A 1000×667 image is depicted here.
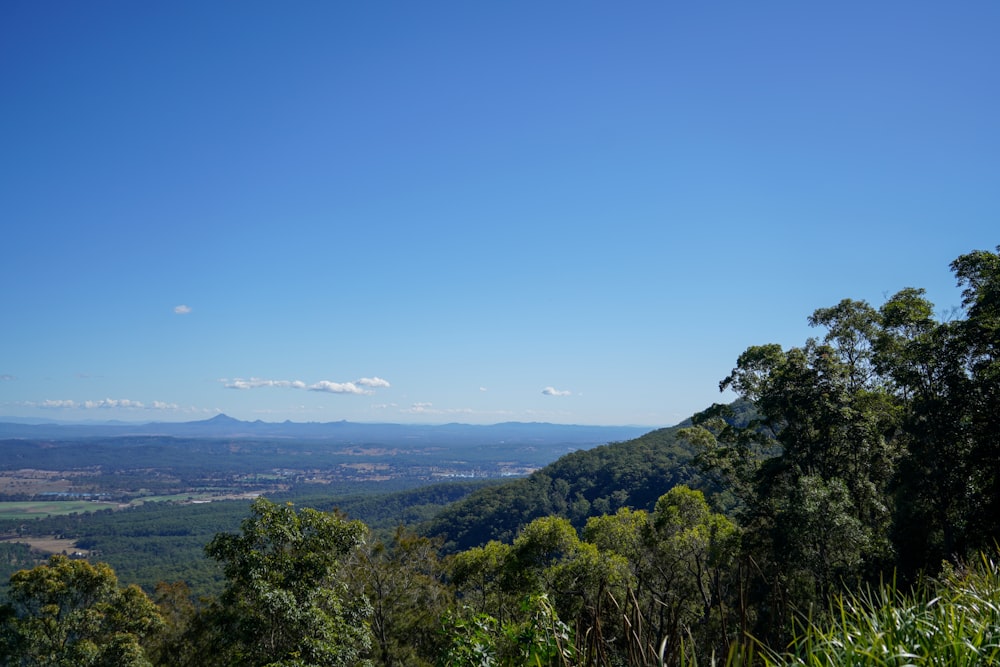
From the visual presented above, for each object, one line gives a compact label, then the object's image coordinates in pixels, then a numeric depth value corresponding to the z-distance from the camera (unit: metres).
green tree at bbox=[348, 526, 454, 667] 17.05
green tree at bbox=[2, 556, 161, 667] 13.80
